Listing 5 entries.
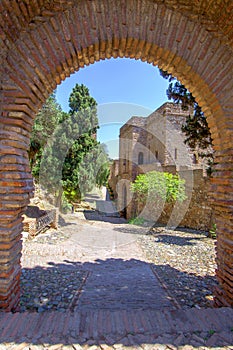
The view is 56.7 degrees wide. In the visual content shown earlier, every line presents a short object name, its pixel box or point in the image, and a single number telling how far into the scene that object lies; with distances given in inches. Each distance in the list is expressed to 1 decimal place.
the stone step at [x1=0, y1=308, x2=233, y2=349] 67.5
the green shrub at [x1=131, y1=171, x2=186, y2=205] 383.6
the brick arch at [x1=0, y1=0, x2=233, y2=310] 81.2
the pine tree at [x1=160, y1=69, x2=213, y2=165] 241.0
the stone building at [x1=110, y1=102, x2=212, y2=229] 397.4
